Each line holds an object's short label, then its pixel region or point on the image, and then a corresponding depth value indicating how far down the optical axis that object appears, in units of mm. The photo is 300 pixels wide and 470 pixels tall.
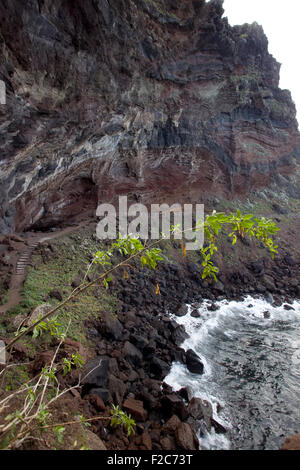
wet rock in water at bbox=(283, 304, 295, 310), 16984
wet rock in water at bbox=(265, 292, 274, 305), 17484
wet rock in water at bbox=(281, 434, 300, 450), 3894
